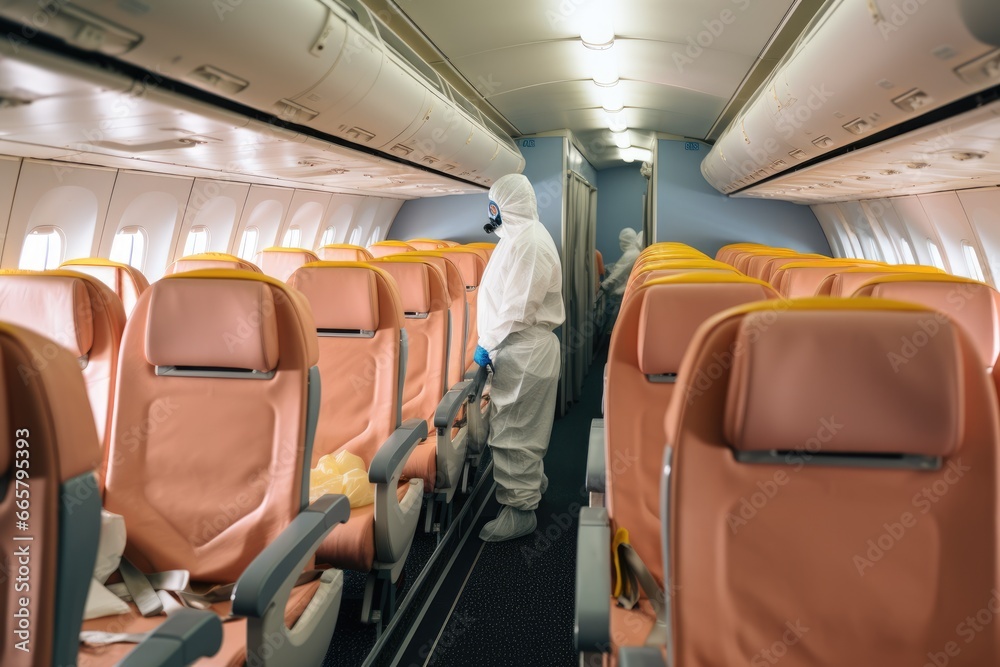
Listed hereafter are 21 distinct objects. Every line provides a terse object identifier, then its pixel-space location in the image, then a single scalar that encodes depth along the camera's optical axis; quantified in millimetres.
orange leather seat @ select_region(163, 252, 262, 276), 4246
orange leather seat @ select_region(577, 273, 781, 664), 2020
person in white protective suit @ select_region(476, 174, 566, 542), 3785
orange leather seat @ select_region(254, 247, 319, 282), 5590
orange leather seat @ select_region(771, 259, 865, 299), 3572
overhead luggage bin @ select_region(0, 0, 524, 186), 1767
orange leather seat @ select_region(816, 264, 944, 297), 3084
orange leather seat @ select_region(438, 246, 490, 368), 5469
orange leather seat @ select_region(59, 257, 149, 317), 3551
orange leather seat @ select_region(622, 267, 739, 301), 2846
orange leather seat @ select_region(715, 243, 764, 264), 7164
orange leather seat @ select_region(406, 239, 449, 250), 8023
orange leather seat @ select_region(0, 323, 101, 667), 1136
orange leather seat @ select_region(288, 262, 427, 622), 2755
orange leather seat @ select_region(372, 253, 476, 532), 3662
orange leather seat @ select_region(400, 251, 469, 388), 4108
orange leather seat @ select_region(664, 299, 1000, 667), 1275
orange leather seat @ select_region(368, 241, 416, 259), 7513
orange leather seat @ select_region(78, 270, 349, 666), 1981
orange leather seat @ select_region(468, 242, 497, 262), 7024
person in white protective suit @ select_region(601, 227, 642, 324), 11974
